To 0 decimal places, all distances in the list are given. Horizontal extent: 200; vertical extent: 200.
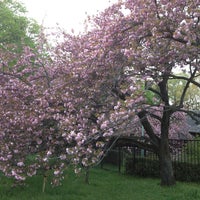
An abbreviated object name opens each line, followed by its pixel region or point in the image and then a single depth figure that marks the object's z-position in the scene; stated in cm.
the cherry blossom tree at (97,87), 570
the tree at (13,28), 2311
